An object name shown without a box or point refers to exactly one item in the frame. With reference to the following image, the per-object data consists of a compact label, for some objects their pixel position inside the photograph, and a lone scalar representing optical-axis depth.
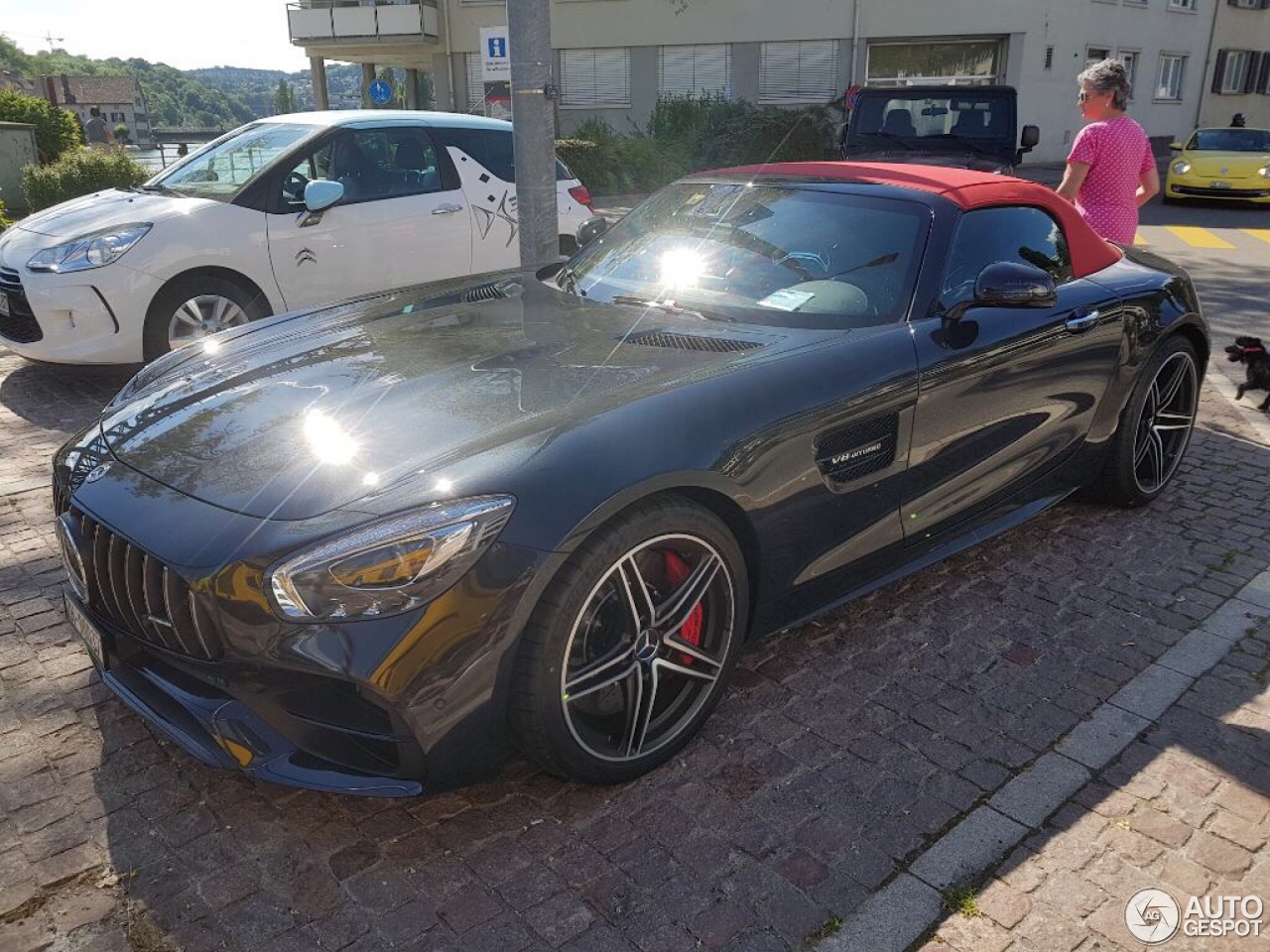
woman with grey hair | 5.38
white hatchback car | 5.81
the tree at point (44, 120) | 16.17
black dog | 6.09
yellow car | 17.25
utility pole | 5.52
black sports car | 2.28
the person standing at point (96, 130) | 20.47
